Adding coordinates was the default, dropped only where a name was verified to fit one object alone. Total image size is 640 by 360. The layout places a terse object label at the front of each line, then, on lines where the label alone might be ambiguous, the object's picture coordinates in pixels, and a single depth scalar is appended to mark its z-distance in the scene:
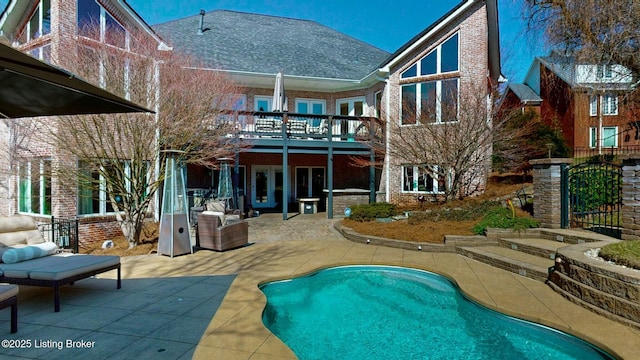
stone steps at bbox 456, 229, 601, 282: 6.62
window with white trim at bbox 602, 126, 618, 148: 22.70
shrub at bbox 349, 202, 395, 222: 11.82
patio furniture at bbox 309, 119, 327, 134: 15.76
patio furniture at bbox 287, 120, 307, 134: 15.01
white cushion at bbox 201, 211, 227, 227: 8.41
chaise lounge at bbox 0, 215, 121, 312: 4.59
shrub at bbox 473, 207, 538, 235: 8.52
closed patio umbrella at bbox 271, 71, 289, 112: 14.09
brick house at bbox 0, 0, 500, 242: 10.71
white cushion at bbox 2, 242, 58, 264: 4.98
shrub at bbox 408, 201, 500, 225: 10.56
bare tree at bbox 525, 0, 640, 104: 6.46
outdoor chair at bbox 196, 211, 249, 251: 8.32
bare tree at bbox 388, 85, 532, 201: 11.67
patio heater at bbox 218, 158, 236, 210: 12.77
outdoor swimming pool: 4.14
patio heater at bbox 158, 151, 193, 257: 7.67
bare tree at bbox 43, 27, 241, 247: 8.84
